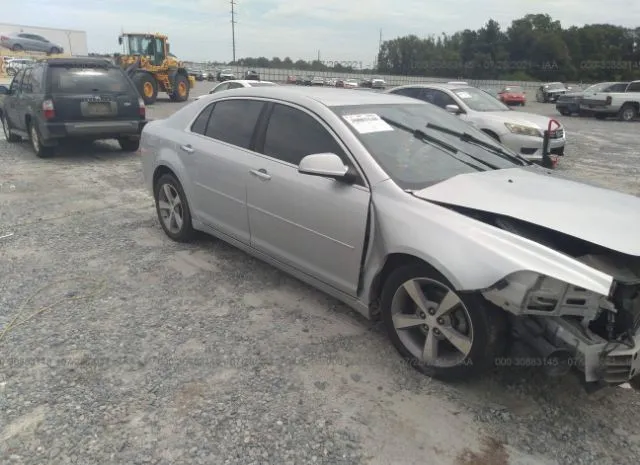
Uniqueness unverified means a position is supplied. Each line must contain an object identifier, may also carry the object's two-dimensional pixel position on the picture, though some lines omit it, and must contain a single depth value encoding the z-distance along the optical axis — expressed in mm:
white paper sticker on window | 3332
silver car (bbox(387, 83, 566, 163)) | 8617
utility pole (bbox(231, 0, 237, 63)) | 71938
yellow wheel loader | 21922
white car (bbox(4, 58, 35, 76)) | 30523
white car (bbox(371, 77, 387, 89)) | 51906
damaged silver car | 2324
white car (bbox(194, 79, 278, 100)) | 13945
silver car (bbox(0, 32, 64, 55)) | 39969
